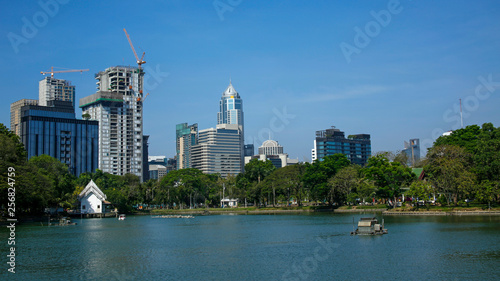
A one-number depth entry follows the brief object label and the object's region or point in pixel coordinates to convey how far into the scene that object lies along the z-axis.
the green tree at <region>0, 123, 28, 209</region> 64.31
